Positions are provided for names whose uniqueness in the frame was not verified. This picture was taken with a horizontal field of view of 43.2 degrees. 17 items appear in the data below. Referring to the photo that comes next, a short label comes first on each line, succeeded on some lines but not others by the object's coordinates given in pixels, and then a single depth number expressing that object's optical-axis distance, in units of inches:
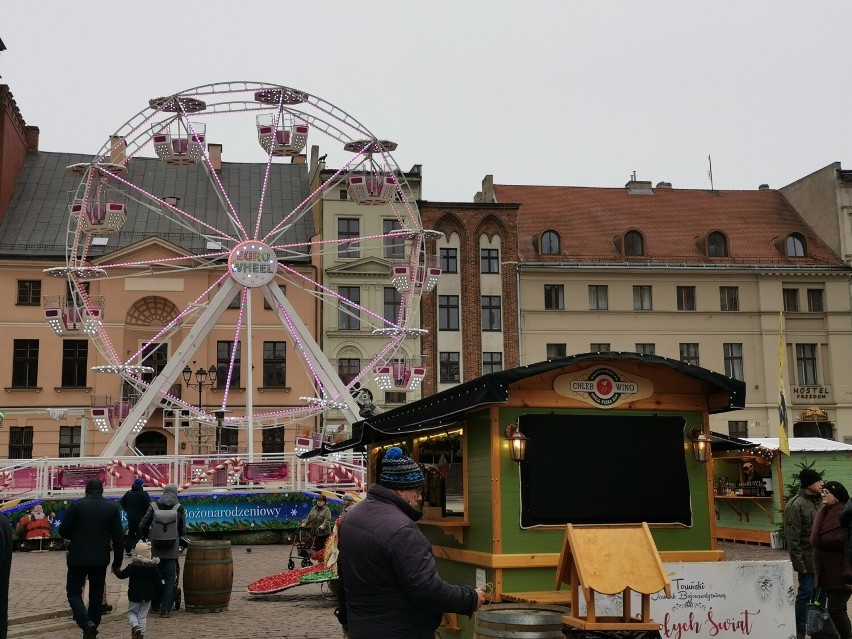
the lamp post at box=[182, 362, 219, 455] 1703.6
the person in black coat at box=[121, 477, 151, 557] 787.3
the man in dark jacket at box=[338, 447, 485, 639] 232.2
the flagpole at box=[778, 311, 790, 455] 791.7
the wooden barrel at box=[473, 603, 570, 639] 295.4
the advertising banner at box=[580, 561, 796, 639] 385.4
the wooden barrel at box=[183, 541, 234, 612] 611.5
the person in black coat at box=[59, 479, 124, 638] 509.4
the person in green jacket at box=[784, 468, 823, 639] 485.7
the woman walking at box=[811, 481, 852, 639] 419.8
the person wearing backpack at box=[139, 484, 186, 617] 605.9
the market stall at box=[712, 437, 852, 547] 1006.4
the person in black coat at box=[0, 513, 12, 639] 202.1
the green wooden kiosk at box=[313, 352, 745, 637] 431.5
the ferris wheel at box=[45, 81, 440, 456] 1221.1
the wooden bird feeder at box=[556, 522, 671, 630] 311.3
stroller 824.1
